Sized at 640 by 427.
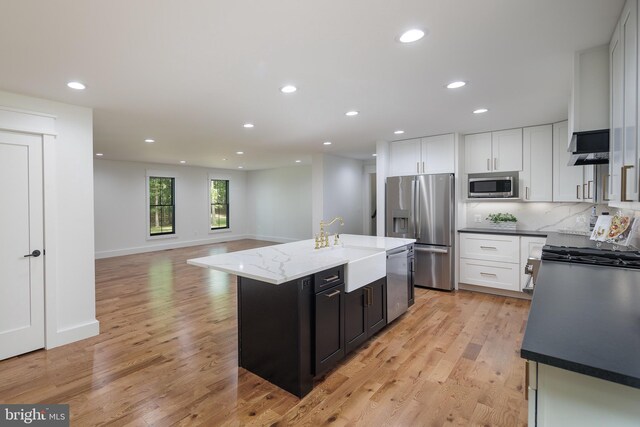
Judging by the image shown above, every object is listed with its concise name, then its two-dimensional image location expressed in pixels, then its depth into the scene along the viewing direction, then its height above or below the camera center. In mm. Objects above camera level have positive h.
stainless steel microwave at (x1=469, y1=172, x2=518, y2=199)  4535 +333
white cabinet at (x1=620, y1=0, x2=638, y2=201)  1436 +502
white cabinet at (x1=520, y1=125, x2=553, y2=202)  4355 +622
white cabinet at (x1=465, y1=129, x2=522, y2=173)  4578 +858
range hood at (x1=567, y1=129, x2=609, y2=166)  2082 +442
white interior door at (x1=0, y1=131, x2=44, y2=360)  2875 -319
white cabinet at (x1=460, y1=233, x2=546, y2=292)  4363 -729
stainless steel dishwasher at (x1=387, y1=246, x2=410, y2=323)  3379 -819
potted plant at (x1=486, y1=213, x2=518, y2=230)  4762 -177
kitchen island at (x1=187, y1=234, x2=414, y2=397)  2234 -775
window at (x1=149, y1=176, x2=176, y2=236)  8797 +123
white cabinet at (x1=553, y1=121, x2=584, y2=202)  4164 +469
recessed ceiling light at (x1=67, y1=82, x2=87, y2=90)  2668 +1074
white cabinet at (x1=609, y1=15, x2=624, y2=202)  1731 +556
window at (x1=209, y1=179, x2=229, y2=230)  10289 +232
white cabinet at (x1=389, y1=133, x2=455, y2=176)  4887 +867
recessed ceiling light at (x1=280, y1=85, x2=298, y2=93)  2840 +1100
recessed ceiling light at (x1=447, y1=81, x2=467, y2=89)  2773 +1101
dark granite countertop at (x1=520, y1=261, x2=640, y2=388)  808 -390
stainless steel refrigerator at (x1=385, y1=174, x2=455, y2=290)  4789 -186
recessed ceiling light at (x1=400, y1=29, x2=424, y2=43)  1930 +1078
